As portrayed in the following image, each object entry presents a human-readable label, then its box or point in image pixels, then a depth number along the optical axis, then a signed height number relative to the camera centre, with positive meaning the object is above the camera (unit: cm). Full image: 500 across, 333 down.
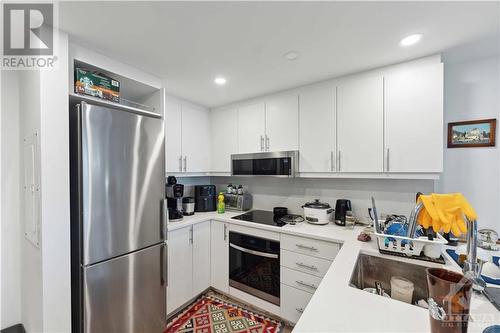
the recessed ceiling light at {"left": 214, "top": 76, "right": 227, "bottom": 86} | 182 +78
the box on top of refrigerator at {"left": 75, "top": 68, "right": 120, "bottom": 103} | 130 +55
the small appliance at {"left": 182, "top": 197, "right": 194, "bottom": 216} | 223 -47
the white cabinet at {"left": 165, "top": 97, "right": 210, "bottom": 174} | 216 +32
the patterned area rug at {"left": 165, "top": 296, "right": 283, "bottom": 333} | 171 -140
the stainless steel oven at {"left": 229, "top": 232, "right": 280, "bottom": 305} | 181 -97
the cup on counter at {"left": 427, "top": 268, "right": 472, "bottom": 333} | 54 -40
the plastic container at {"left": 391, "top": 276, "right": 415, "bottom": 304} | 101 -65
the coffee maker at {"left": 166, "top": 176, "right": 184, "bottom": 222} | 210 -30
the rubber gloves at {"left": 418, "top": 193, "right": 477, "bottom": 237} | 85 -21
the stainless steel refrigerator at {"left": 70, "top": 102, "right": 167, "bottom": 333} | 120 -36
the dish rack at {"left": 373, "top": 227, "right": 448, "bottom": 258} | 110 -46
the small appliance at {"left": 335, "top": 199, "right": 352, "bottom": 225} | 184 -43
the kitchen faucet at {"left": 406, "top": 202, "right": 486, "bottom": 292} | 77 -39
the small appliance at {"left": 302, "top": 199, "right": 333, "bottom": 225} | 185 -46
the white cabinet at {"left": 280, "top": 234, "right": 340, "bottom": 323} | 157 -86
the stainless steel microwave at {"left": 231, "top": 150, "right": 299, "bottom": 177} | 197 +0
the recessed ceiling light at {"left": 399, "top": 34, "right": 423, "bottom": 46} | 123 +77
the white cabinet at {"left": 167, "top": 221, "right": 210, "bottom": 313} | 181 -96
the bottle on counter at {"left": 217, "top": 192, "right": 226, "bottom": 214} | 237 -48
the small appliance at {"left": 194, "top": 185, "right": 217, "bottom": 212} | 242 -41
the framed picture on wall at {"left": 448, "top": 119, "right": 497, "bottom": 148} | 149 +23
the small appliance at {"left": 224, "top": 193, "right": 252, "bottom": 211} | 246 -46
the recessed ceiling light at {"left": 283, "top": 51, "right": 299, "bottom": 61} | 141 +78
